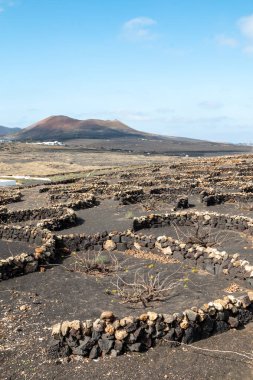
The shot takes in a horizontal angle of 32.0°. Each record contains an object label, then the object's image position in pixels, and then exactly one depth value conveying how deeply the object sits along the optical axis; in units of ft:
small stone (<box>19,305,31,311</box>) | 41.89
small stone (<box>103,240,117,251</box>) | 61.46
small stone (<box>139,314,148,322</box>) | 33.22
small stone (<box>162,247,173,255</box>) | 57.06
